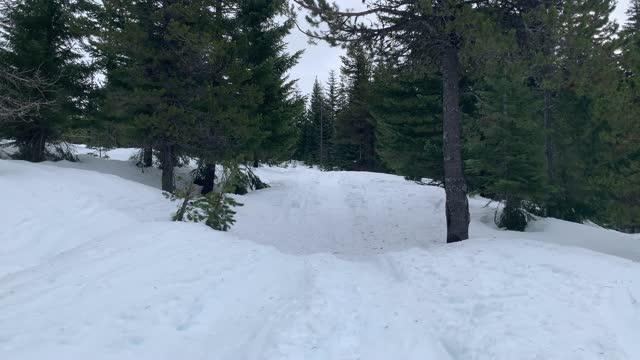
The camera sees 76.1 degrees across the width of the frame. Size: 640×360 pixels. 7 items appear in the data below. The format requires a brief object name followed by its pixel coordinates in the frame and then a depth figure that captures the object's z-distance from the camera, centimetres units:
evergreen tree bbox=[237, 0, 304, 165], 1673
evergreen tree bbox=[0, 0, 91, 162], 1466
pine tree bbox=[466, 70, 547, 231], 1241
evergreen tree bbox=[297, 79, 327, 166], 5984
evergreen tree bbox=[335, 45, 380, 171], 3416
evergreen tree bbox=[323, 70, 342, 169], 5628
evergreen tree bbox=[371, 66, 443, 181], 1576
